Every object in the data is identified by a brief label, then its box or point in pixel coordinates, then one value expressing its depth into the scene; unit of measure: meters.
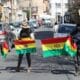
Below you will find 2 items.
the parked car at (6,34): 10.99
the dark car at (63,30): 11.87
